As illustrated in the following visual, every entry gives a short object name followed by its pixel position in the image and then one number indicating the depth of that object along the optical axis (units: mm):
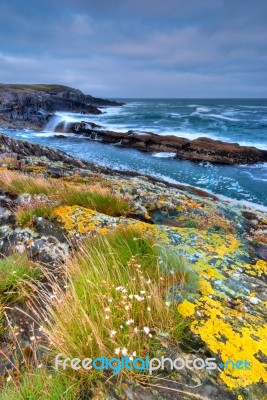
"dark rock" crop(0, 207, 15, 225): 4547
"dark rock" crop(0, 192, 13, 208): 5106
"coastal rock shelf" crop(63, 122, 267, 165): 26531
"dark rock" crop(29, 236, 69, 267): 3537
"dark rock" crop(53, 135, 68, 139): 39256
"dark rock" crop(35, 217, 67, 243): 4050
